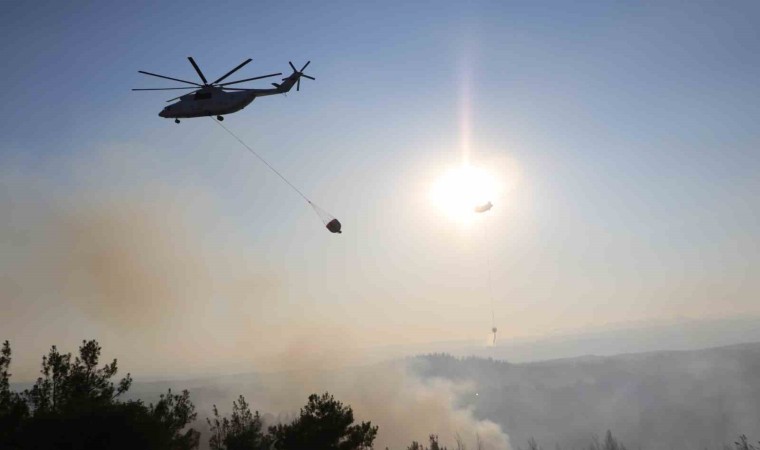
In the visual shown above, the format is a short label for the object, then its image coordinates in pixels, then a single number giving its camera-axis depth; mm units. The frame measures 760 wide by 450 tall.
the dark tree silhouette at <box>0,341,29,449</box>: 30266
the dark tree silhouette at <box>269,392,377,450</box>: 43938
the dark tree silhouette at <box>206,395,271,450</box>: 54688
